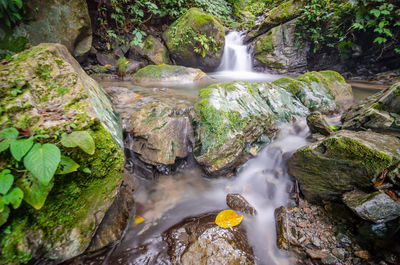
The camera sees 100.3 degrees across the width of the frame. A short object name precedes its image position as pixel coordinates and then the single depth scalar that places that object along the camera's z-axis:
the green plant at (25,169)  1.13
